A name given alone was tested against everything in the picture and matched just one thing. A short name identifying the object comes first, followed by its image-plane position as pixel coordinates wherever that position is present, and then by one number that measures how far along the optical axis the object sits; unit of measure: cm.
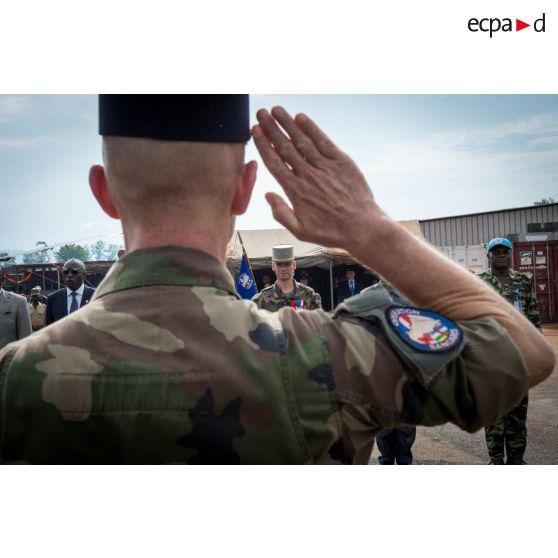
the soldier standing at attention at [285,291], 629
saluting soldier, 96
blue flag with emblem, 780
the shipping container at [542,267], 1655
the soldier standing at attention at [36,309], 1103
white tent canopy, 1433
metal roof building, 1712
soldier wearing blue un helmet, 478
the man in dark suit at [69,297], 591
